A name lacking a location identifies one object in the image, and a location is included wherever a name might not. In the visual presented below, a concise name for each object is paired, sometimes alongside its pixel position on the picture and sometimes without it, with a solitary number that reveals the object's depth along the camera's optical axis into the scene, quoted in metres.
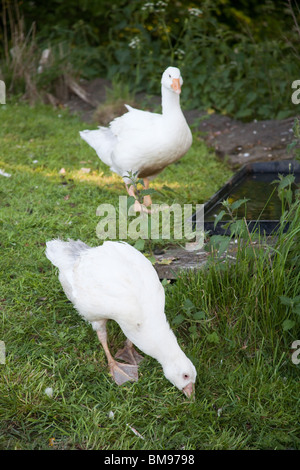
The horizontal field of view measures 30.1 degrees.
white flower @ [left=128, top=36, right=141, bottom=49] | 8.32
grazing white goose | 2.81
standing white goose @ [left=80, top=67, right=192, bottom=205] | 4.62
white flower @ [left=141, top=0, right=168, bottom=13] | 7.94
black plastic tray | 4.13
